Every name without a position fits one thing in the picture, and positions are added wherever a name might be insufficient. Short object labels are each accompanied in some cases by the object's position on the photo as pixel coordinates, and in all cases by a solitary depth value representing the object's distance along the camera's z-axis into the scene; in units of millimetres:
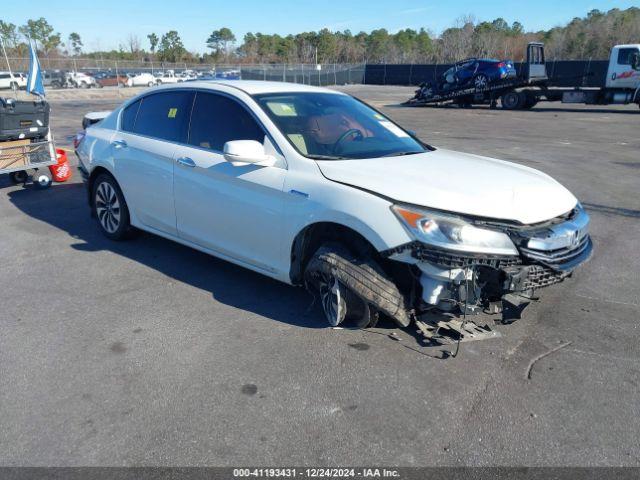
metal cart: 7941
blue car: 25953
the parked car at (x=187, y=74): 52219
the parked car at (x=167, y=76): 48406
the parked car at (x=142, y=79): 47081
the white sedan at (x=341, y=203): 3314
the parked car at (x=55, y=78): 44062
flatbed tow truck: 23766
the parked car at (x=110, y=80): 46156
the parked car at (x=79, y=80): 43719
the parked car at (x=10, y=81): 36500
